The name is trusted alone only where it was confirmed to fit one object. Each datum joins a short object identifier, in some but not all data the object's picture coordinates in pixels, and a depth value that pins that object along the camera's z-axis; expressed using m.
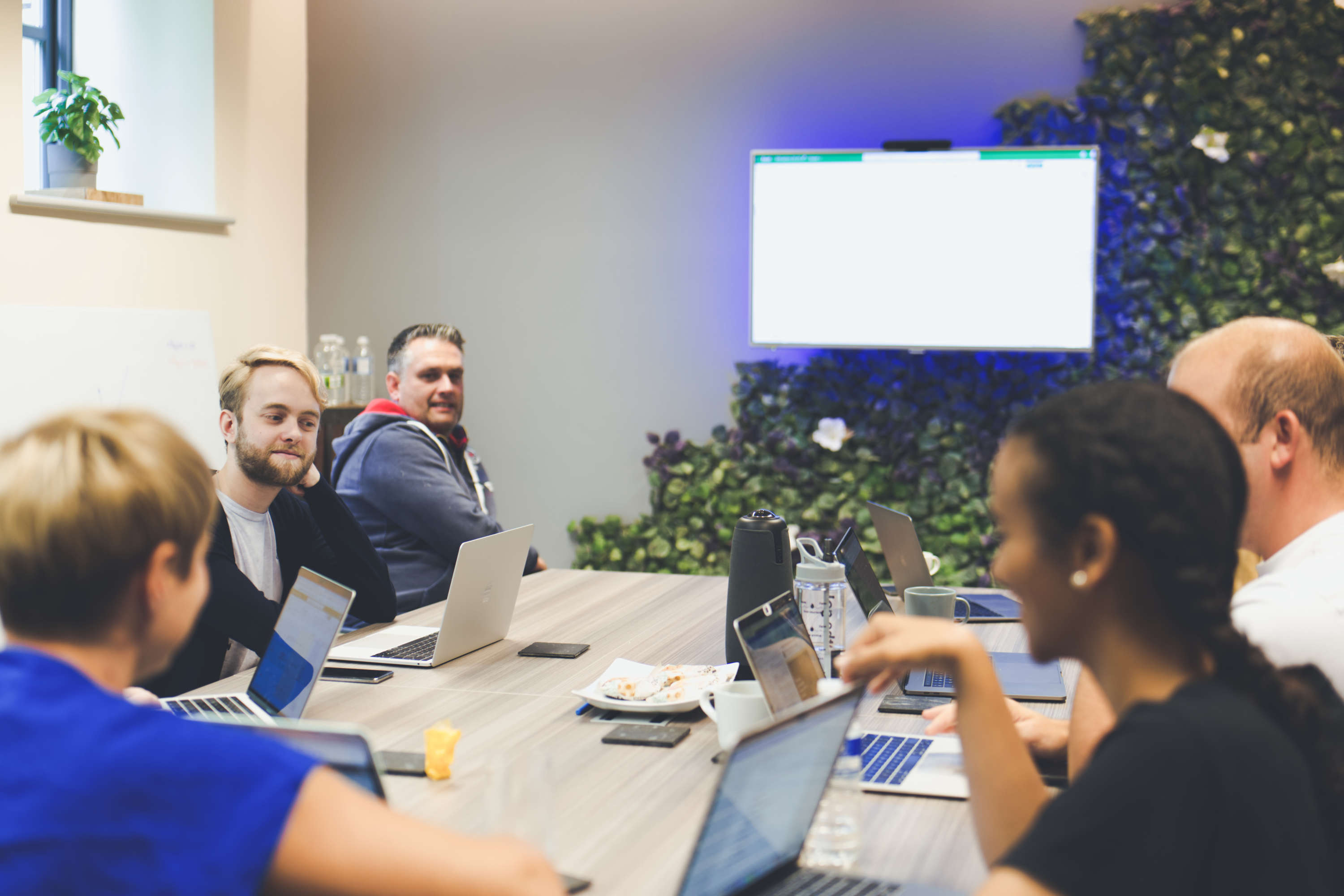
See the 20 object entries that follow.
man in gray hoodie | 2.96
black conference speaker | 1.79
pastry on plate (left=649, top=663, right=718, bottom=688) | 1.79
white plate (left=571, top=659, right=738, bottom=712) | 1.67
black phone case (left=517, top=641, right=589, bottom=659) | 2.07
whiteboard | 3.13
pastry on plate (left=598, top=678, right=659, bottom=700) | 1.73
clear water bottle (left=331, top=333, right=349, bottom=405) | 4.34
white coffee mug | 1.46
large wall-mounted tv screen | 3.75
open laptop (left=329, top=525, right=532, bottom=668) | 1.97
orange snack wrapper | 1.42
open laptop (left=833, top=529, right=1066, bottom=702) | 1.84
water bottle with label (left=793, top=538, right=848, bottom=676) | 1.85
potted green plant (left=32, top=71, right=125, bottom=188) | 3.40
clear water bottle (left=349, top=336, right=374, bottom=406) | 4.41
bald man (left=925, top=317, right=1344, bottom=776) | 1.48
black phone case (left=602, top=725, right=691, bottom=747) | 1.57
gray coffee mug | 2.03
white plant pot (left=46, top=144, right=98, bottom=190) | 3.44
